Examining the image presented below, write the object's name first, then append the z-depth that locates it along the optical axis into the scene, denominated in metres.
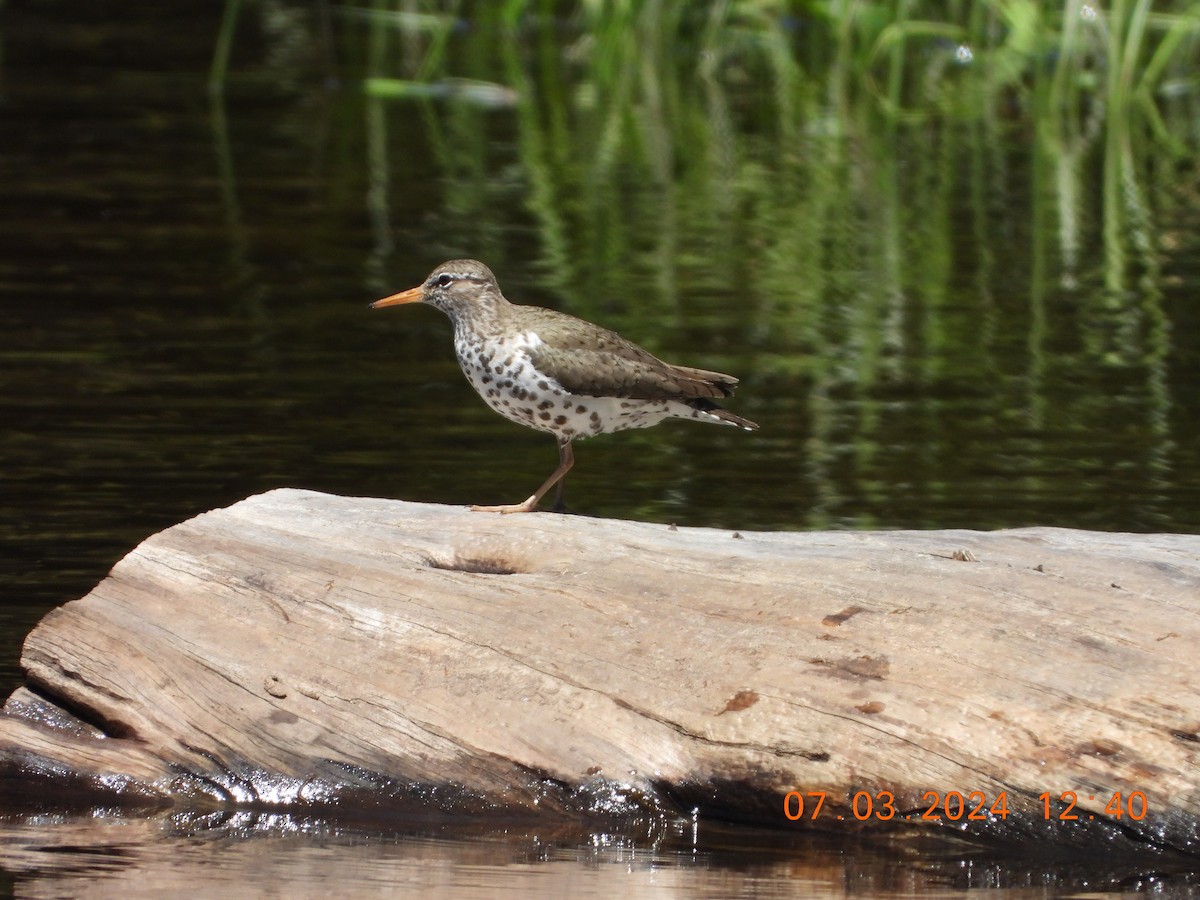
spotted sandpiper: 15.63
